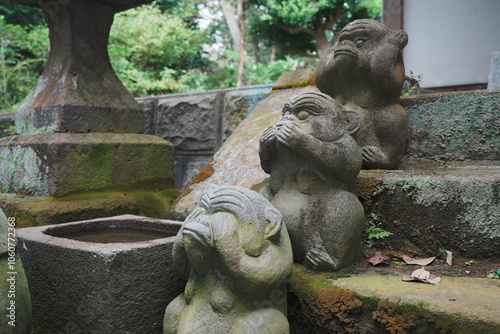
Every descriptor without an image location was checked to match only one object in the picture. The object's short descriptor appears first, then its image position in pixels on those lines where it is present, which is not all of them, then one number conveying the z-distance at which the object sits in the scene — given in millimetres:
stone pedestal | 3160
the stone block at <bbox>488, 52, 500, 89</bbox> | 3850
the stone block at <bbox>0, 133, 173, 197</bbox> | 3168
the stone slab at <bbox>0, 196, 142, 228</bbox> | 2957
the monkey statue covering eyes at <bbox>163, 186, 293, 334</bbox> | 1744
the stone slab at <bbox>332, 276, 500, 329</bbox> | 1628
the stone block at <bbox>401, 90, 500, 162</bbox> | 2791
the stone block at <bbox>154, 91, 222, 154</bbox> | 4637
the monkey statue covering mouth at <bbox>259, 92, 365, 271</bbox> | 2107
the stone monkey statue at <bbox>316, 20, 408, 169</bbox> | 2656
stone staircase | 1734
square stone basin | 1901
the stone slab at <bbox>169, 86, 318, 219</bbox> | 3074
